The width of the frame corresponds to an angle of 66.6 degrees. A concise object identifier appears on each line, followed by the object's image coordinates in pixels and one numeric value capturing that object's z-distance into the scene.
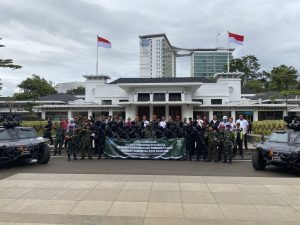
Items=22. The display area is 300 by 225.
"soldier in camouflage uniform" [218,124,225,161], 8.88
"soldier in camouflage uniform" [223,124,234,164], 8.74
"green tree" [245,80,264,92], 46.78
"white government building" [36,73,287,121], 25.98
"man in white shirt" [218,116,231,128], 9.54
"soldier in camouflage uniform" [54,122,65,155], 10.52
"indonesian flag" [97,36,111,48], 29.91
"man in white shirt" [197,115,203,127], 9.70
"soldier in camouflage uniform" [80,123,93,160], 9.29
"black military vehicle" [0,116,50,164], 7.79
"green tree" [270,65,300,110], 37.22
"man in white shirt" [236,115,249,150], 10.37
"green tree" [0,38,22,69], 15.54
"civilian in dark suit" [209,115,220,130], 9.30
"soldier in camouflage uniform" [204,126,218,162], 8.92
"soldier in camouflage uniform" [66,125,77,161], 9.30
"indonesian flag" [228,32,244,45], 27.39
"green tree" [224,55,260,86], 52.74
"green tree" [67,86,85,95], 64.74
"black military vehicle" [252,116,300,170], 6.90
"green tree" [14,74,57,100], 46.70
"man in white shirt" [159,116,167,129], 10.02
